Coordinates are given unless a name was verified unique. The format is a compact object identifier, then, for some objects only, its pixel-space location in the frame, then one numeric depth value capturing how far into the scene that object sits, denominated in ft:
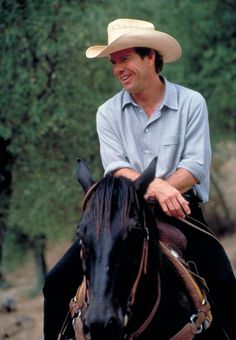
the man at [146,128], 29.64
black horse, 22.79
